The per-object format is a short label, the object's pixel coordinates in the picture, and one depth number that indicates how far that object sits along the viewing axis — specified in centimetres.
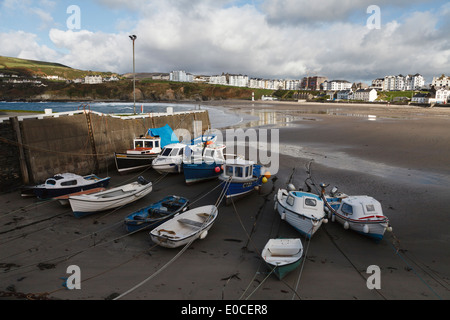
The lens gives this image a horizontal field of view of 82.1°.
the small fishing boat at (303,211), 1115
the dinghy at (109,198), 1282
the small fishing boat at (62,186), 1434
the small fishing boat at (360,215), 1084
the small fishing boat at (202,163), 1791
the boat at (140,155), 2056
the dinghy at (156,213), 1156
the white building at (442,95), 11875
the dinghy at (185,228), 1020
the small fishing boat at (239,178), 1486
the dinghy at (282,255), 858
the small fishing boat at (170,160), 1956
